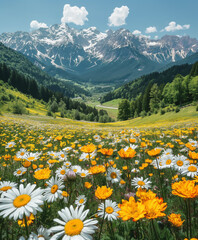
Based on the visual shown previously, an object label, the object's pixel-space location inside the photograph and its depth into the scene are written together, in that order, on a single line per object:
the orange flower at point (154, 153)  2.06
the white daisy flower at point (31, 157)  2.65
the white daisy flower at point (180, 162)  2.50
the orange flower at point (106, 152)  2.01
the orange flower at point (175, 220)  1.53
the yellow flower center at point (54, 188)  1.84
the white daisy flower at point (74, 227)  1.00
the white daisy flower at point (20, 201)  1.14
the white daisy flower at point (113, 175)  2.32
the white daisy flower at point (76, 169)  2.59
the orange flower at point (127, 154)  1.88
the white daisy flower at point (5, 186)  1.71
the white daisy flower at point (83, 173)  2.62
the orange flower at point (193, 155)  2.06
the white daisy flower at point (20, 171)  2.91
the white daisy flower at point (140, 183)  2.38
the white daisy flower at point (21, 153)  3.03
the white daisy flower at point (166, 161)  2.47
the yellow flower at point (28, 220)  1.76
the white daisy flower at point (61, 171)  2.64
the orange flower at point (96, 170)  1.92
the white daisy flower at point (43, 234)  1.37
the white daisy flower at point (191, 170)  2.11
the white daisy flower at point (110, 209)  1.59
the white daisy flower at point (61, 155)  3.32
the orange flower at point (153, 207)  1.01
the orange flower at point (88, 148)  2.25
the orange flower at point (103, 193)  1.33
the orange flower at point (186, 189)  1.09
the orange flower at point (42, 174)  1.94
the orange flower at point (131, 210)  0.98
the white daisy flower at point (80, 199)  2.08
